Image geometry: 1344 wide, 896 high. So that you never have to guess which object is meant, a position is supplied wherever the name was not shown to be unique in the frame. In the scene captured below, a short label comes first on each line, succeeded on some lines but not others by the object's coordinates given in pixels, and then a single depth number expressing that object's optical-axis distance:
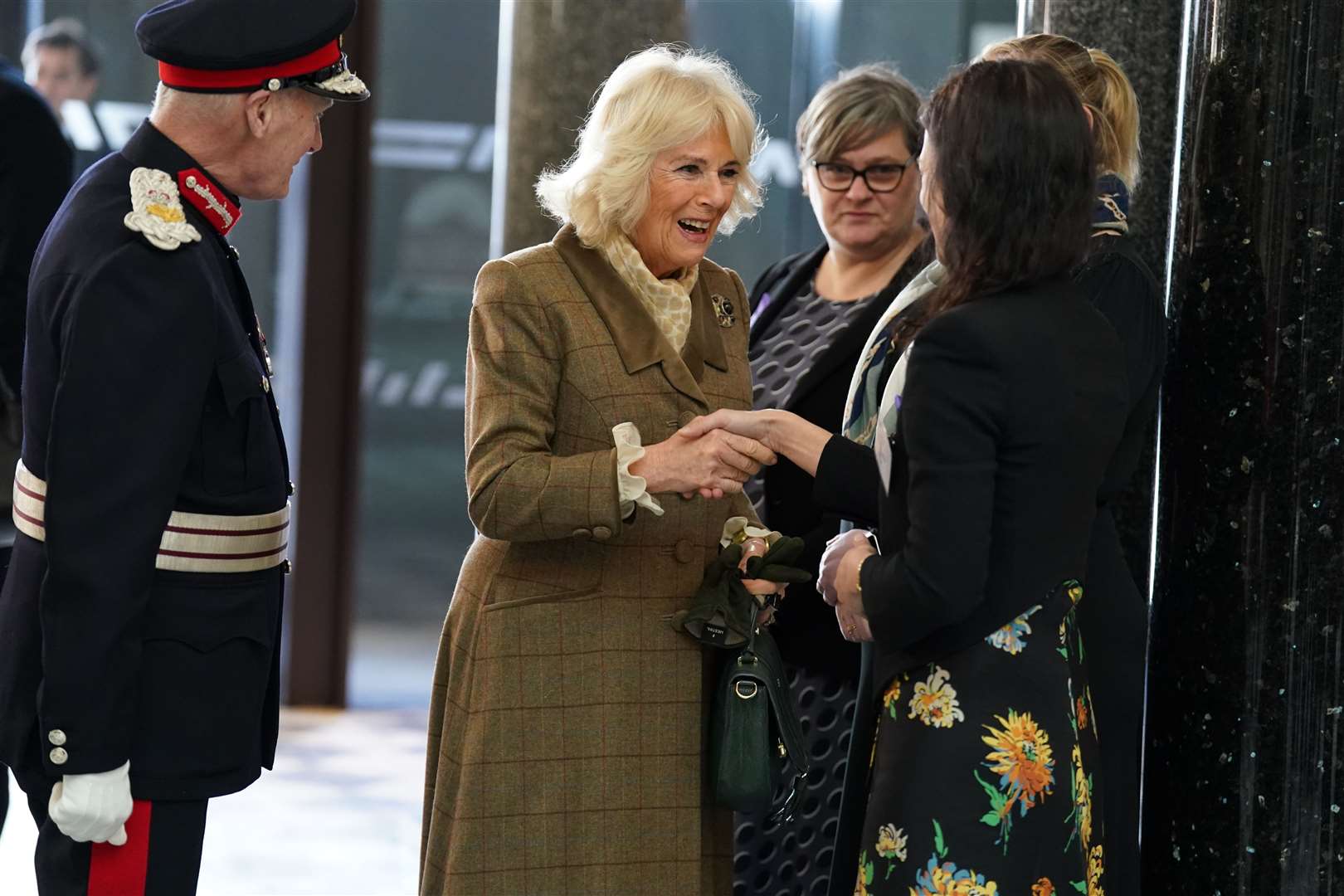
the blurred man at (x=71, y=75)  10.77
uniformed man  3.87
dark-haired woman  3.87
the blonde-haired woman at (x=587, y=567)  4.64
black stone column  4.57
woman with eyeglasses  6.00
